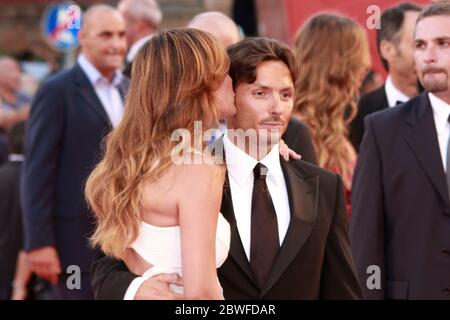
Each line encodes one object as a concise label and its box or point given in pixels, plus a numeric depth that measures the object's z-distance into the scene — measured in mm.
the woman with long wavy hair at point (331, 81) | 9115
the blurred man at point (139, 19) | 11891
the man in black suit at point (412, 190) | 7272
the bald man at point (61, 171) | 9540
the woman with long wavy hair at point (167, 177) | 5433
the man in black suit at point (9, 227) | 12088
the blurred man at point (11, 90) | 17837
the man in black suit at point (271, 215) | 5977
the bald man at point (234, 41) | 7914
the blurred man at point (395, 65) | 9483
